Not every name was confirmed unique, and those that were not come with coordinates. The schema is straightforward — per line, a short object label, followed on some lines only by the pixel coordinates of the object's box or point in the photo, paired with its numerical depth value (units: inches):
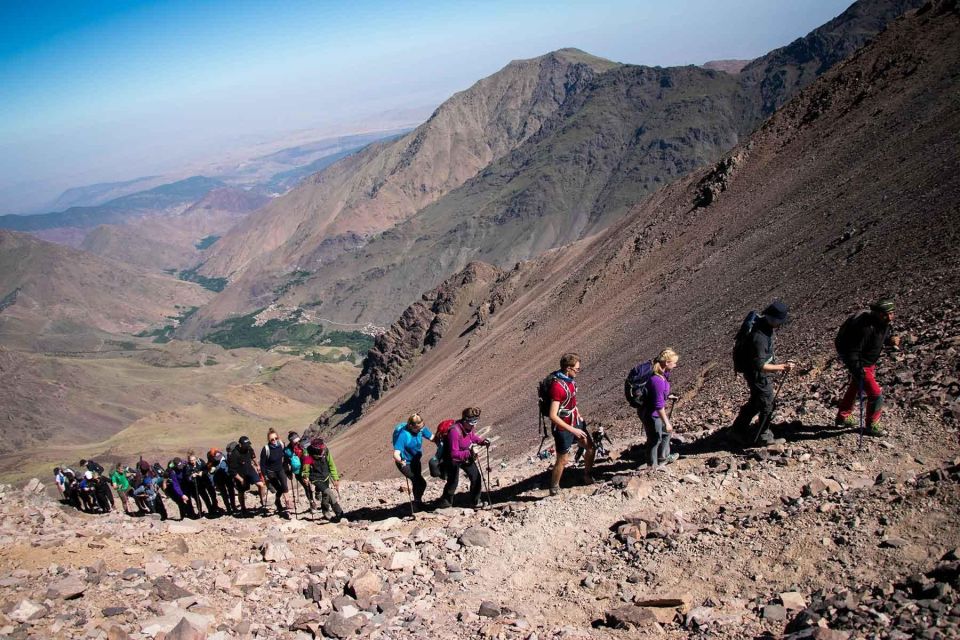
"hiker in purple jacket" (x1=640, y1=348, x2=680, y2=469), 346.9
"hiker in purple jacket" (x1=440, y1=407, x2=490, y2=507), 379.6
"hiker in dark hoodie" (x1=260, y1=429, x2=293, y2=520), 512.1
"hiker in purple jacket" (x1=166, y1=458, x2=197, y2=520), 611.8
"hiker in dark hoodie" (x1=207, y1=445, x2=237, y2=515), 581.6
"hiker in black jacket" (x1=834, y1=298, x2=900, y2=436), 325.1
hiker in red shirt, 343.3
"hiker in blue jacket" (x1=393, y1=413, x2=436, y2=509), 402.0
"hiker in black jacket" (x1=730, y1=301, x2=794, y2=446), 328.2
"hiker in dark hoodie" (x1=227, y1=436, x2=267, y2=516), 542.7
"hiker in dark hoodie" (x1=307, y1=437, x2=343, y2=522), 477.7
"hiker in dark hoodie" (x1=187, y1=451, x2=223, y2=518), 599.5
